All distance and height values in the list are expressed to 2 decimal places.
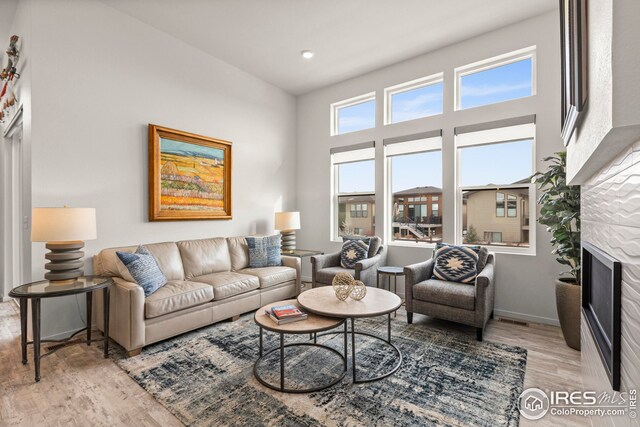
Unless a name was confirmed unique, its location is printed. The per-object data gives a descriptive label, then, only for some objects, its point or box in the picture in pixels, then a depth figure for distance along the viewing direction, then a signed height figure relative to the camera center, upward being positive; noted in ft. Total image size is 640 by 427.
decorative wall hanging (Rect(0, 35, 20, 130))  10.39 +4.70
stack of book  7.04 -2.27
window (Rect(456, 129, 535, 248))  11.53 +0.98
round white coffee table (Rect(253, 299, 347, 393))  6.63 -2.41
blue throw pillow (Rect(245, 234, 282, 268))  13.39 -1.57
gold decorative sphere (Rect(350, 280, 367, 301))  8.09 -1.98
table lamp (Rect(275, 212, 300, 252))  15.39 -0.54
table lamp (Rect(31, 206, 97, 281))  7.89 -0.49
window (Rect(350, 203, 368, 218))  15.74 +0.26
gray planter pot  8.62 -2.67
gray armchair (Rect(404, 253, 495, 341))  9.25 -2.54
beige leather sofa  8.54 -2.39
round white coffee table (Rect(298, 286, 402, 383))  7.13 -2.21
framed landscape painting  11.71 +1.59
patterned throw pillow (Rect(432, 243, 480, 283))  10.64 -1.69
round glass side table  7.30 -1.95
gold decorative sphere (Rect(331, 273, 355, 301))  8.09 -1.87
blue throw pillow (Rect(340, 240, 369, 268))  13.41 -1.62
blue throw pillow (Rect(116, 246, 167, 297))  8.93 -1.58
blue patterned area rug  5.93 -3.74
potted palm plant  8.68 -0.58
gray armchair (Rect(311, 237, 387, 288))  12.28 -2.20
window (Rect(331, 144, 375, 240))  15.55 +1.13
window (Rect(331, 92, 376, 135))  15.58 +5.19
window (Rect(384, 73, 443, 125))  13.53 +5.20
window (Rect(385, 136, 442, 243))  13.49 +1.18
